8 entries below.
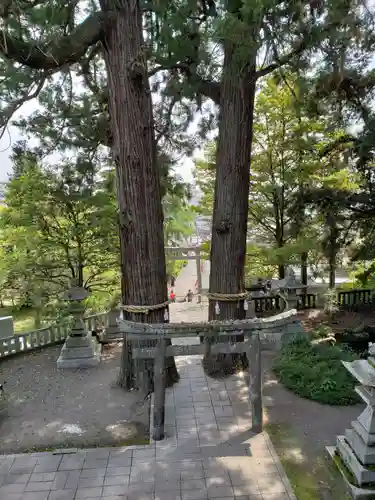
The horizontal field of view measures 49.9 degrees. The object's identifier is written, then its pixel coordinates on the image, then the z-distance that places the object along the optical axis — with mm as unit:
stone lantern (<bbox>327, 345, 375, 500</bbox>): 3918
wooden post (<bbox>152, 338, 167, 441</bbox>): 4945
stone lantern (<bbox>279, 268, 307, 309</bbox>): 9062
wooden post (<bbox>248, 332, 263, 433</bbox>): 5043
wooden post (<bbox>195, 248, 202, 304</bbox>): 15672
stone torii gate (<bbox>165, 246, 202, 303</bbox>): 15202
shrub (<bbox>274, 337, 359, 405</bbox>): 5871
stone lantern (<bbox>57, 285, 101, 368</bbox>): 7543
